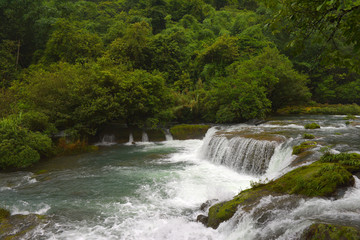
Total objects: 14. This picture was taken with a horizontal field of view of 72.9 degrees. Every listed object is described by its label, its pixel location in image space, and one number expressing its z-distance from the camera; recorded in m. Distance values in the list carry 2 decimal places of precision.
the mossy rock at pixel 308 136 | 11.32
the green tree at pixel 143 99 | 17.94
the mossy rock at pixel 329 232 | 3.89
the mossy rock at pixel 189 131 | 19.62
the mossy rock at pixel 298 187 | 5.70
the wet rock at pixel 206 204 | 7.42
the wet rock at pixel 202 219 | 6.50
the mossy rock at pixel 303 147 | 9.44
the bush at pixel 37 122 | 14.88
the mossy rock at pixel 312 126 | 14.57
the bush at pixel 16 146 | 12.20
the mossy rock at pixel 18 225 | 6.11
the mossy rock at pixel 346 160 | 6.45
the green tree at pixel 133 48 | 26.20
